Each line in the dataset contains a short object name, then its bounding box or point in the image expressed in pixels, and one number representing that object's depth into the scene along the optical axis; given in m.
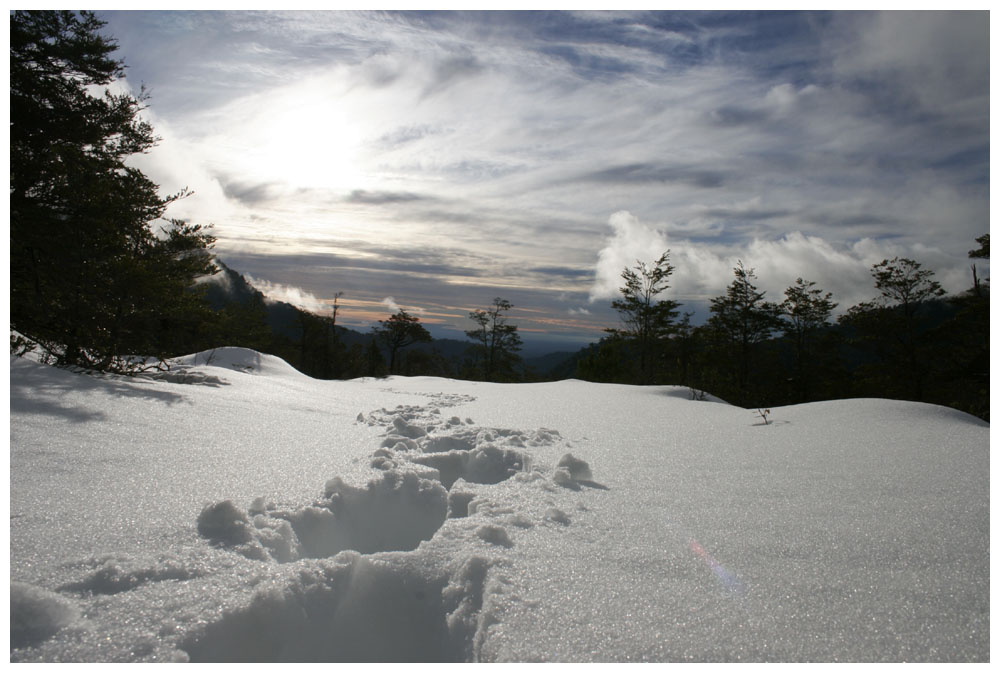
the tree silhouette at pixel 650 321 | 18.28
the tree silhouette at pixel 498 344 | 26.41
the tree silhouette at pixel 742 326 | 19.03
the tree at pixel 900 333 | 16.45
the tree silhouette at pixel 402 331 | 23.11
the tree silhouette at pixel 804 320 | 19.53
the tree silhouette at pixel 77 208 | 5.56
